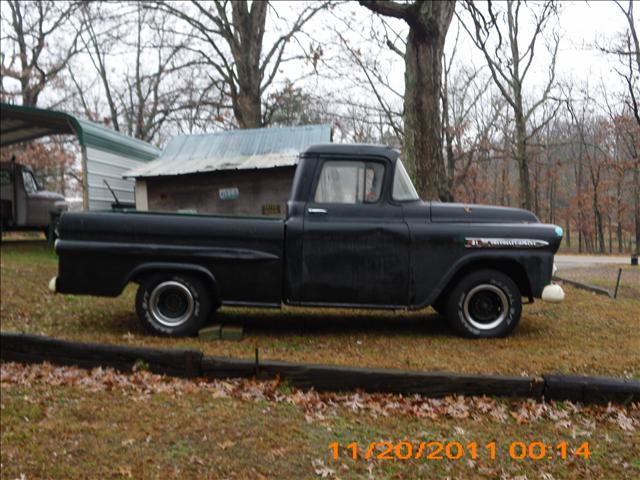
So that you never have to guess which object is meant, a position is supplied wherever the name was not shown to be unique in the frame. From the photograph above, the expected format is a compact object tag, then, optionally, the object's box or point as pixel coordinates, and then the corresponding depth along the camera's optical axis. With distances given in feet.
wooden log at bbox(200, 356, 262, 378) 15.65
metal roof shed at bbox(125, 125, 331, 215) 45.68
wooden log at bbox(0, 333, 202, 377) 16.15
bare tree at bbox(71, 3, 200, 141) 82.21
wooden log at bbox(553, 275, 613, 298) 19.67
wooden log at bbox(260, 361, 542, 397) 13.91
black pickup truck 18.28
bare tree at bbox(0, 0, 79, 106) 93.56
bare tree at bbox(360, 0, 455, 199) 30.01
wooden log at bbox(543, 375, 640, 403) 13.34
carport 45.06
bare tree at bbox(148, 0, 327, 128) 65.92
